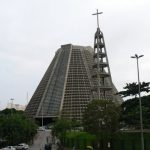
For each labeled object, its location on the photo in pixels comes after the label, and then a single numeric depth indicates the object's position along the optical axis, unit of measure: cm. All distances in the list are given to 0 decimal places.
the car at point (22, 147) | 4108
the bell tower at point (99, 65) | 6856
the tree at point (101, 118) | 3354
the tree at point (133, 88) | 3426
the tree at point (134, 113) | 3155
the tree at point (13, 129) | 4574
